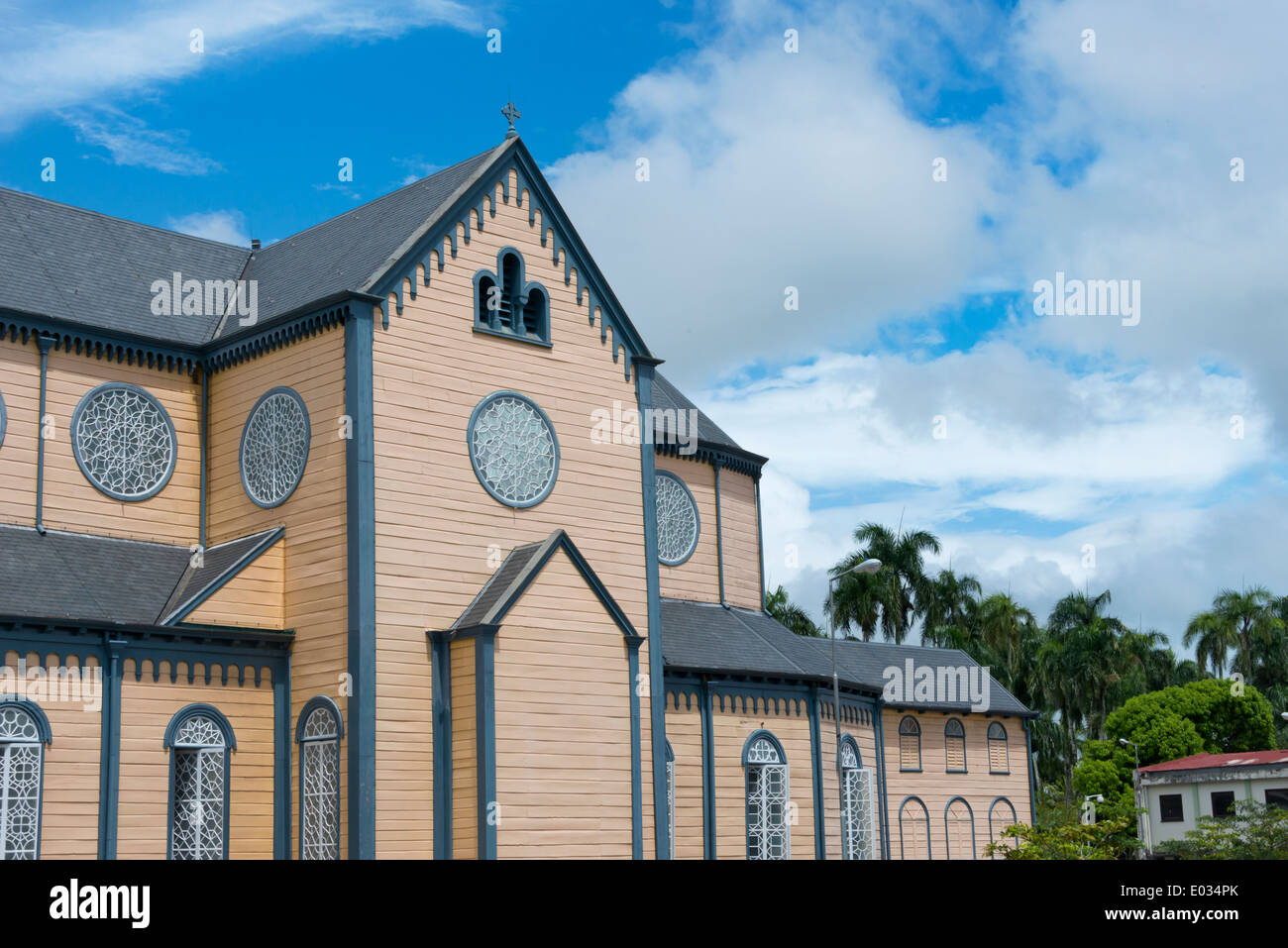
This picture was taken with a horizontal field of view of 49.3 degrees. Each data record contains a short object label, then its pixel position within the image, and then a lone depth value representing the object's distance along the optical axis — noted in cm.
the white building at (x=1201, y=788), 5862
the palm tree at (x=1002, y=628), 7431
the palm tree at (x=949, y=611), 7075
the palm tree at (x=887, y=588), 6969
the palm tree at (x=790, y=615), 6756
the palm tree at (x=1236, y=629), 8419
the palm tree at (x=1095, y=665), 7575
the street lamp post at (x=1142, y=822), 6334
